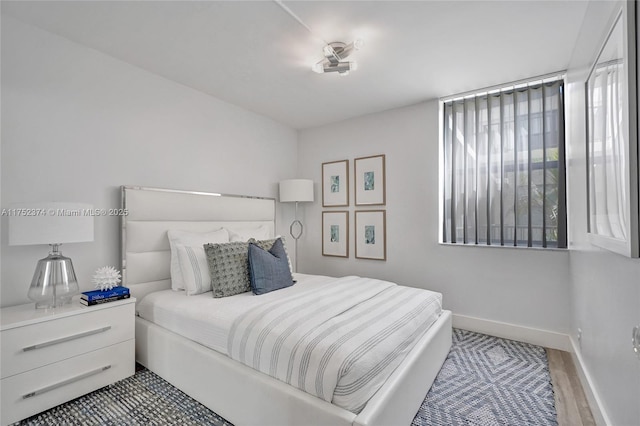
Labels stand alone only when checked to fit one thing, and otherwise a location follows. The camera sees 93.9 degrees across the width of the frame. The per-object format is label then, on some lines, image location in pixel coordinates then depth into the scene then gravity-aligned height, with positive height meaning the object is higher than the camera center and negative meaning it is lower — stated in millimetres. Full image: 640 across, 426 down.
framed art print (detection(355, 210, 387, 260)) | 3797 -230
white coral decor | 2189 -451
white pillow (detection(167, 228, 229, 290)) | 2609 -223
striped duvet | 1381 -666
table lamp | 1829 -114
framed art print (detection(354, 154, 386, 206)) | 3807 +472
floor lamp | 4012 +359
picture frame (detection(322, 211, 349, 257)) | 4117 -235
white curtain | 1197 +288
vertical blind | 2850 +494
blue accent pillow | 2479 -464
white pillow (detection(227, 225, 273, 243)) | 3113 -175
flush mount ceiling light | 2262 +1260
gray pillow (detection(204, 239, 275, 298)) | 2398 -425
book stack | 2071 -561
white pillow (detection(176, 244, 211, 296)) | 2477 -444
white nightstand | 1714 -865
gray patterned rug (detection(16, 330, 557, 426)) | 1797 -1223
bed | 1457 -858
